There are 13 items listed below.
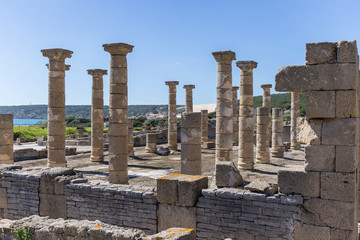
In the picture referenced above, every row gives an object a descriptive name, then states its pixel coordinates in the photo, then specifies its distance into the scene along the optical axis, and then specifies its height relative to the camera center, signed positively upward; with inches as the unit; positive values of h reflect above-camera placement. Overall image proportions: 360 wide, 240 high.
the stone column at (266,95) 919.4 +64.1
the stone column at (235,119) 1120.8 +4.4
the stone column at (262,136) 764.0 -32.5
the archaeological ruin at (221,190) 274.2 -64.1
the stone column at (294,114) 1029.2 +18.5
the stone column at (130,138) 854.8 -42.0
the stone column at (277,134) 867.4 -31.8
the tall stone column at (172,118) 1021.2 +6.5
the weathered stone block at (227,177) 332.2 -51.0
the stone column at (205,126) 1160.8 -18.1
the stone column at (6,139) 636.1 -33.1
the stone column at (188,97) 1113.4 +70.4
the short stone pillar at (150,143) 922.7 -57.7
